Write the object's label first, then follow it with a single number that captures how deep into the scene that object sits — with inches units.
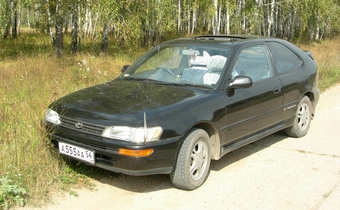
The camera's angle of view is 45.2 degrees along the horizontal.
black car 160.4
